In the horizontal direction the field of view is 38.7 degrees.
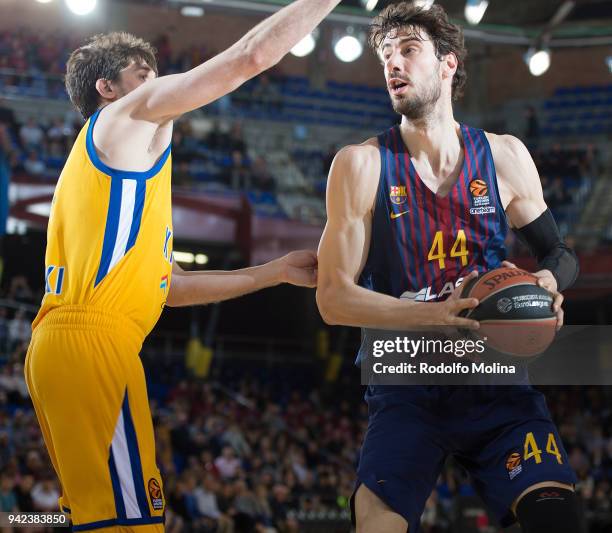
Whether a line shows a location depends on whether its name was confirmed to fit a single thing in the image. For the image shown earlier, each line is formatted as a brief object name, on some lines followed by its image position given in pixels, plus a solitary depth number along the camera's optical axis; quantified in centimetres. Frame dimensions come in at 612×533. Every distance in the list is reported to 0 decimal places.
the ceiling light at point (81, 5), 1395
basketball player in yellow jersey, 321
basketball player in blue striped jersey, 362
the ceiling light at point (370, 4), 1530
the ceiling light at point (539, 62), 1836
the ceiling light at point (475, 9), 1477
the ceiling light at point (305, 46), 1548
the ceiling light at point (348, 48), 1670
